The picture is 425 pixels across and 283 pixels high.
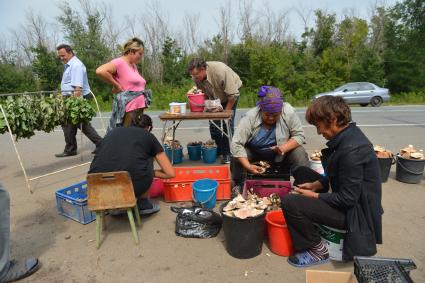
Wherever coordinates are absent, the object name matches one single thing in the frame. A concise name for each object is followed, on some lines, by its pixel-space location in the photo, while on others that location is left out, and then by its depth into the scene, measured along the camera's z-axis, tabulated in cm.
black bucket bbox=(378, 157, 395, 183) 394
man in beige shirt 451
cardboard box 195
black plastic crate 166
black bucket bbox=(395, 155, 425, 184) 391
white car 1527
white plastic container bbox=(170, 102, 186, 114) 452
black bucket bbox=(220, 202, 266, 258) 247
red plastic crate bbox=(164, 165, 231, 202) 362
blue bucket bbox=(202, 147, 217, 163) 516
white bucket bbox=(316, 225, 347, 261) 238
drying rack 376
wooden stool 262
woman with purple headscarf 336
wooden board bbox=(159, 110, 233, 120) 421
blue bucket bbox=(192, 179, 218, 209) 334
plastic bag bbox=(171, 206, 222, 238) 290
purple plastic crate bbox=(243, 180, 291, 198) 328
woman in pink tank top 413
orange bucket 253
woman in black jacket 212
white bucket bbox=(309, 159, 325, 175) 407
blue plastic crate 319
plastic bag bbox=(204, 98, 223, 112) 448
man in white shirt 511
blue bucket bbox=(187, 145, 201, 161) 543
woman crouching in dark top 279
